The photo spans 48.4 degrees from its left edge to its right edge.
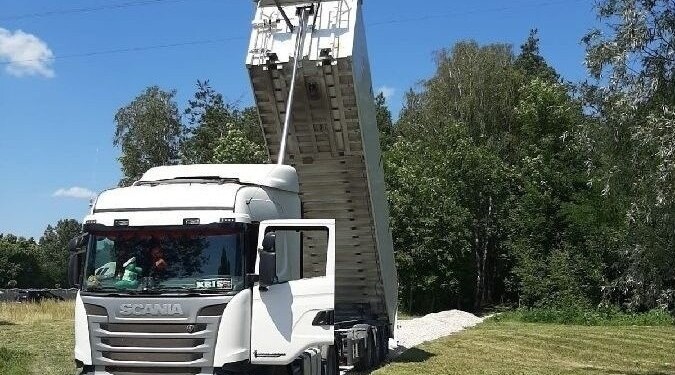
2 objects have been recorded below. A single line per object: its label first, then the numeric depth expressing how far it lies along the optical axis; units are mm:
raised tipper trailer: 12914
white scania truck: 8289
